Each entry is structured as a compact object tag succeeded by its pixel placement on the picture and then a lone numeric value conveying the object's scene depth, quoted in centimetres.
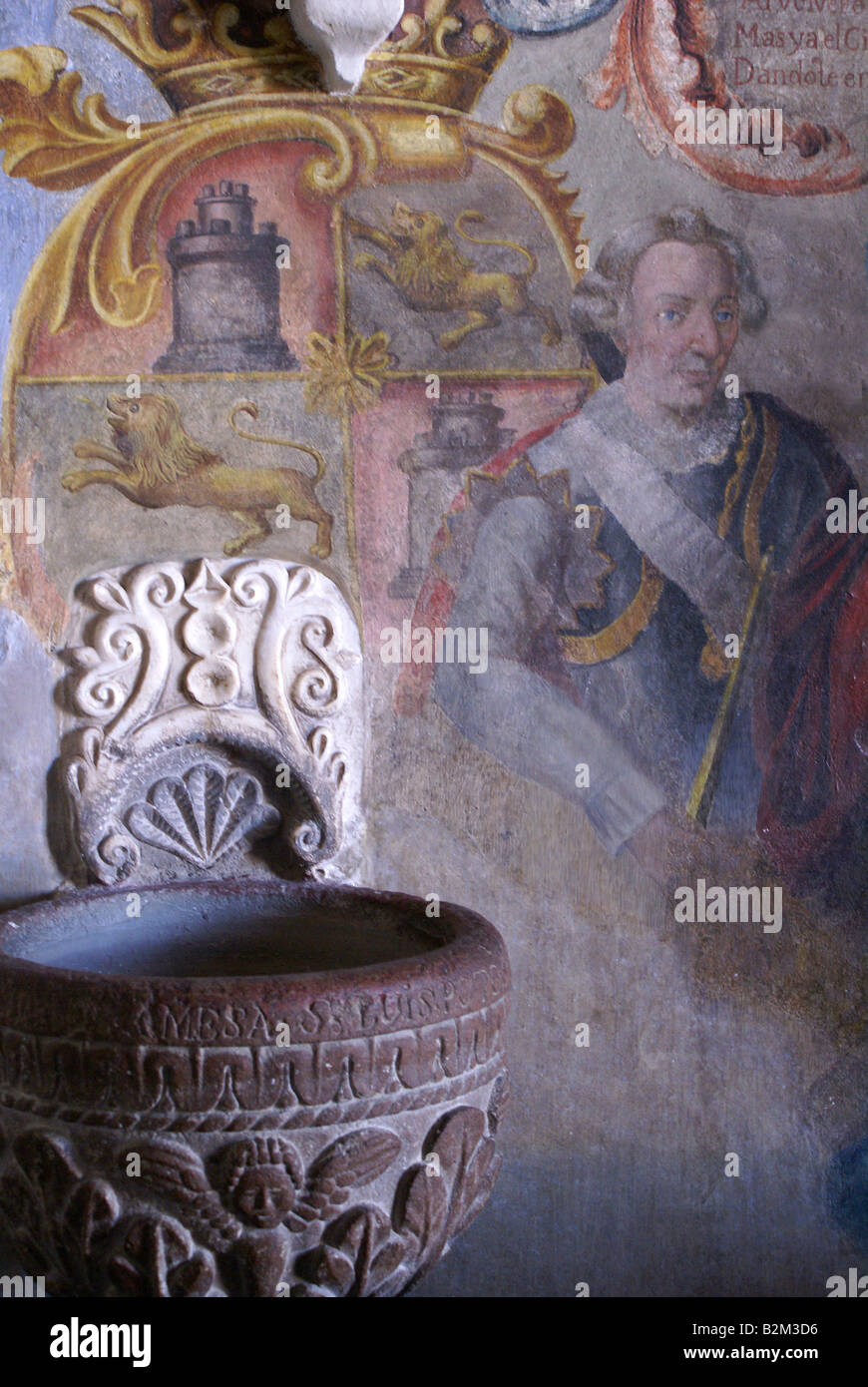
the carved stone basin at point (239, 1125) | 180
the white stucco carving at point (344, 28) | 247
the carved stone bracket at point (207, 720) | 254
